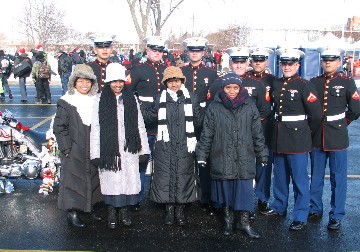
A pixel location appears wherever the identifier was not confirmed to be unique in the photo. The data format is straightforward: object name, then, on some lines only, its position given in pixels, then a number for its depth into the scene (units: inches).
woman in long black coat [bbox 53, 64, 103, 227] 189.5
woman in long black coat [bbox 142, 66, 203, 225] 192.4
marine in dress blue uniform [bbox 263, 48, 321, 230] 189.8
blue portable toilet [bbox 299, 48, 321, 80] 754.8
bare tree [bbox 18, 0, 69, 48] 1349.7
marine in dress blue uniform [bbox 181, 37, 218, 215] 216.4
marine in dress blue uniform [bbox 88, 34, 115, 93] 219.5
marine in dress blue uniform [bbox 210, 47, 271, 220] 204.4
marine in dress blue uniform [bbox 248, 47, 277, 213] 207.3
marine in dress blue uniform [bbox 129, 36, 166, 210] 219.3
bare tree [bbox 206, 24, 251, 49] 1338.6
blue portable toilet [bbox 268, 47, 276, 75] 777.4
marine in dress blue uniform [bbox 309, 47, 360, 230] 191.5
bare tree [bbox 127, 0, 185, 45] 1059.3
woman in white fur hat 185.3
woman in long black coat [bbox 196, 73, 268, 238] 180.4
